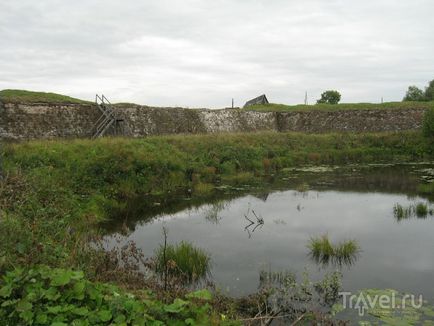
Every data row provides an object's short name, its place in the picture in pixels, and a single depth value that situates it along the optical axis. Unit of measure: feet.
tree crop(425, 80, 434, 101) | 164.00
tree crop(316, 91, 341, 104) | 193.98
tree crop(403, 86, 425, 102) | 170.06
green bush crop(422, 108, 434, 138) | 87.44
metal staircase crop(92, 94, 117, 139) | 81.97
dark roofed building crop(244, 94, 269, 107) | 154.20
